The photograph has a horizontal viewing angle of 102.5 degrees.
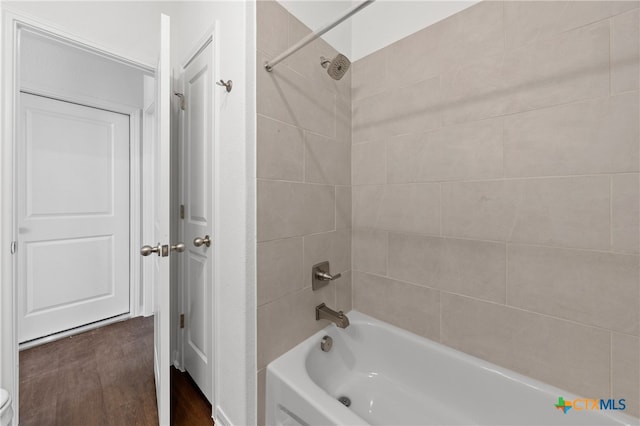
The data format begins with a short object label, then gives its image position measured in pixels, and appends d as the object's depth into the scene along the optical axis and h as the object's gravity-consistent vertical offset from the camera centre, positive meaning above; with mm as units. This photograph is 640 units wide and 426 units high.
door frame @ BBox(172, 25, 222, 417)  1208 +121
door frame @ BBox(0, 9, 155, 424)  1190 +135
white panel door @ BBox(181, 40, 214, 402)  1326 -13
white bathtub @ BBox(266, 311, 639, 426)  926 -741
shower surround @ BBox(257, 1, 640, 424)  858 +115
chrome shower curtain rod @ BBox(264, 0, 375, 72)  796 +636
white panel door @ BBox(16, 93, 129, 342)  1996 -10
